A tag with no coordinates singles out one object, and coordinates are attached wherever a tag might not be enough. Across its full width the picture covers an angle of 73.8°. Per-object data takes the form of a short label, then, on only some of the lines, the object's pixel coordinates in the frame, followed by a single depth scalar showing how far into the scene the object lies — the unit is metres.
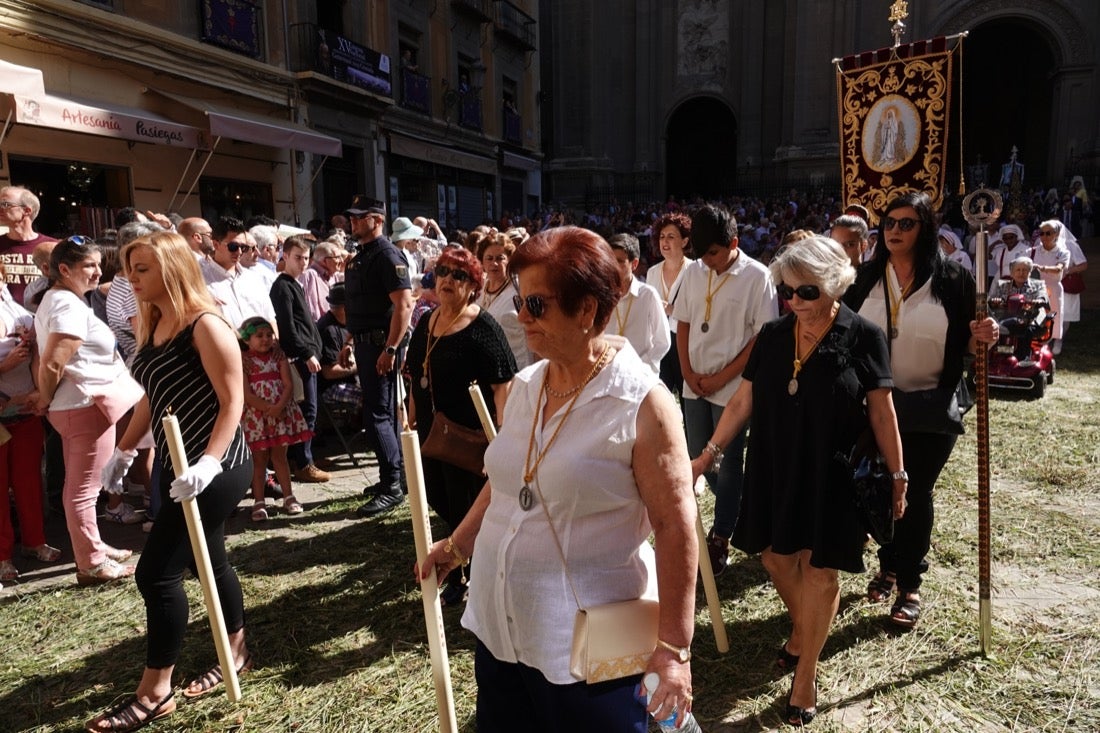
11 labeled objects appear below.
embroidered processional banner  5.87
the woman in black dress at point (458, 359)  3.71
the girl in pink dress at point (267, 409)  5.23
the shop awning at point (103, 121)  9.15
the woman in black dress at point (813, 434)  2.80
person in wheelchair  8.16
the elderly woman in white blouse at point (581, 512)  1.78
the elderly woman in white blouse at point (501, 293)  4.66
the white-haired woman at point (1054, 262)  9.75
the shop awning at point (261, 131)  12.34
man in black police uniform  5.43
